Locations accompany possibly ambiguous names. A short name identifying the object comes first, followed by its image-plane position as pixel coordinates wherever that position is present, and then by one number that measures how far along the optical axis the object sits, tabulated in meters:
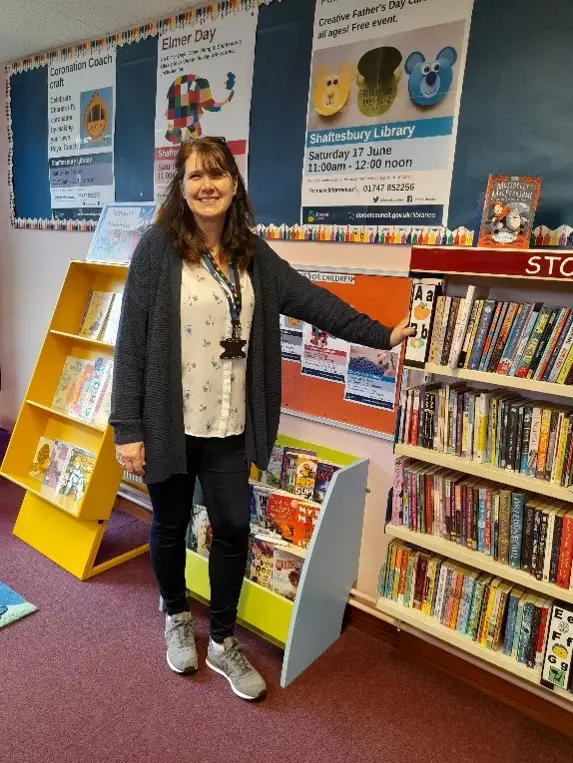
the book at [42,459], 2.54
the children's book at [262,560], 1.89
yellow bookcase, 2.29
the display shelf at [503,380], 1.38
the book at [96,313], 2.43
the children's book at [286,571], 1.84
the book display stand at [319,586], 1.76
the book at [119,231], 2.41
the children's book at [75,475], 2.33
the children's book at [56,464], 2.45
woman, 1.51
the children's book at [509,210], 1.42
